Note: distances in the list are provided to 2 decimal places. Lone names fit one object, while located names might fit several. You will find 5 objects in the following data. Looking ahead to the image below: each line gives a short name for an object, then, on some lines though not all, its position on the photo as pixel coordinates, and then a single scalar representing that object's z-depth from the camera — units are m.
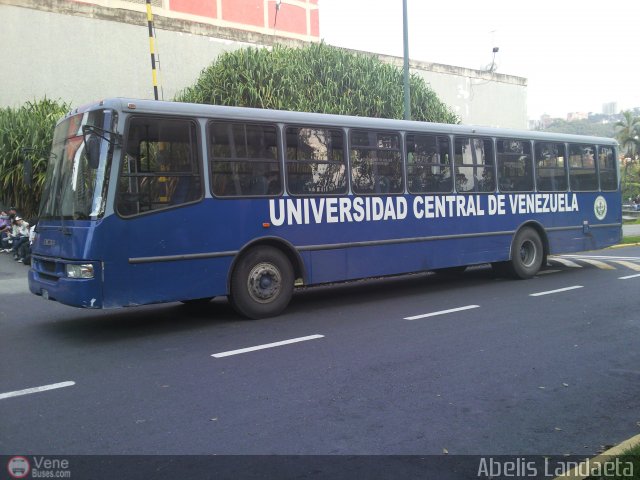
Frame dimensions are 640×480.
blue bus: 7.02
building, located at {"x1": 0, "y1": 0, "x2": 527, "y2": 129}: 22.39
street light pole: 16.09
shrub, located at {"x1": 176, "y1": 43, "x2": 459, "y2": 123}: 21.52
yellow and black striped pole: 16.42
